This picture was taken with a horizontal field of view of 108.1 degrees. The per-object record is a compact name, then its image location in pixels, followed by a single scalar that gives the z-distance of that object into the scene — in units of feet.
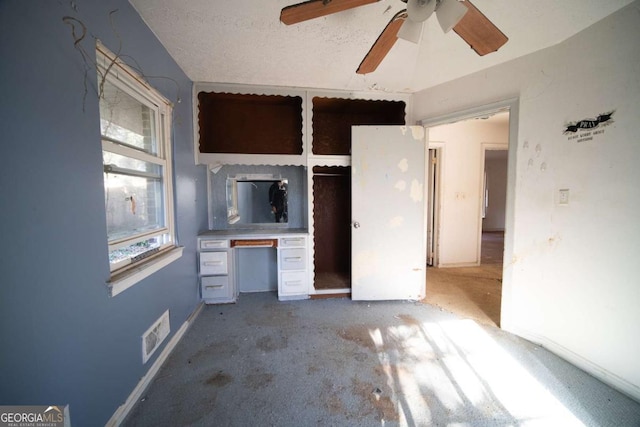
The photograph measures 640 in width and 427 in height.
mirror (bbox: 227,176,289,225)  9.45
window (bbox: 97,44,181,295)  4.11
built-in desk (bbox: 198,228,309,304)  8.11
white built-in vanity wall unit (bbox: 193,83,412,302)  8.49
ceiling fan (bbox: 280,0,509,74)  3.73
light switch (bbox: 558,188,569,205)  5.54
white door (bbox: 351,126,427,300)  8.21
